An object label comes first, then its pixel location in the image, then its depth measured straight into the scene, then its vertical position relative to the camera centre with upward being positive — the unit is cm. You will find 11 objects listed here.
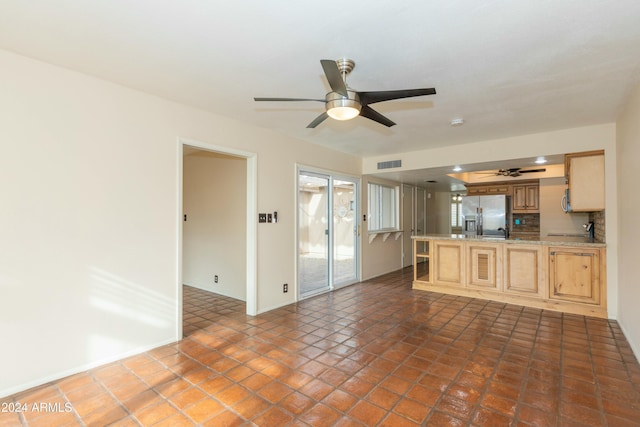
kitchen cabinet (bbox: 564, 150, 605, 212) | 392 +45
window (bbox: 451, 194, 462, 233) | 980 +6
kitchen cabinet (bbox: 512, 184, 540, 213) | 680 +39
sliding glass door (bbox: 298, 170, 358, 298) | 479 -26
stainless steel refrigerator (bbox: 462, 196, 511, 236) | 716 +4
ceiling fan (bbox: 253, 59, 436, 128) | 208 +84
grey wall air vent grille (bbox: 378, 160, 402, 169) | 555 +95
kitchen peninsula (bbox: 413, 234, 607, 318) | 396 -79
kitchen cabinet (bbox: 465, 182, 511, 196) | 724 +65
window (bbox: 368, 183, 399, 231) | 642 +19
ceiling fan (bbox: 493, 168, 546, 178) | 671 +97
